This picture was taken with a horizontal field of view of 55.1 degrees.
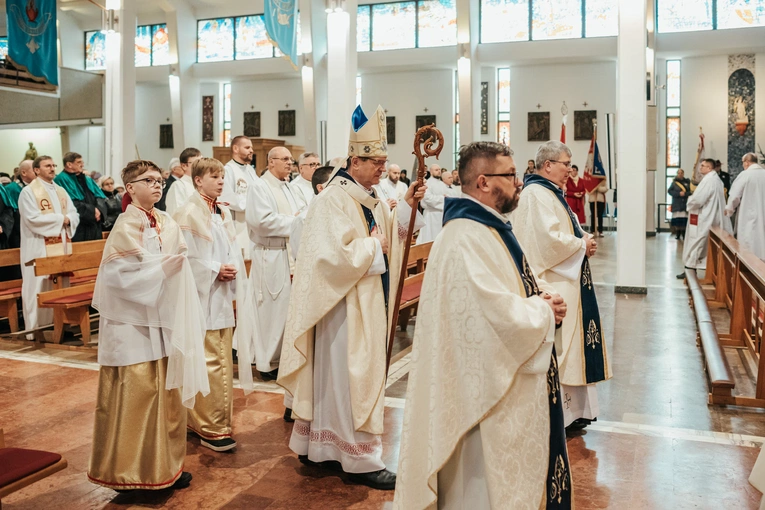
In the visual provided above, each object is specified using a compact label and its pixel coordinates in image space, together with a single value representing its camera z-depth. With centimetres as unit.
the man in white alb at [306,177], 622
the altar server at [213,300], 418
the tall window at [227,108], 2405
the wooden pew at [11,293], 743
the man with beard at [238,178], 611
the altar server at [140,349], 340
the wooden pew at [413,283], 673
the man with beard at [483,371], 239
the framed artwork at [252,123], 2366
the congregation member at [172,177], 871
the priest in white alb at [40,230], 743
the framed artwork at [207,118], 2405
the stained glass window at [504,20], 2081
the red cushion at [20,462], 272
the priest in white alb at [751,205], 1115
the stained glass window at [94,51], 2422
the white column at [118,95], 1160
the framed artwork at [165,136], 2441
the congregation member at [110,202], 1048
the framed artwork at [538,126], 2153
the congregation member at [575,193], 1652
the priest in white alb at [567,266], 425
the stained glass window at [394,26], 2170
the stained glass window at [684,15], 1956
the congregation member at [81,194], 859
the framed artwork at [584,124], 2106
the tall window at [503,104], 2202
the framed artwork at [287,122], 2330
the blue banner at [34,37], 1080
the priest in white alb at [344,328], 362
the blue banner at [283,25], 868
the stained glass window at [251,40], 2284
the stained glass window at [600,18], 2012
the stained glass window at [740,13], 1916
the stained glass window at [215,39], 2298
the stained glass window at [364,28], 2208
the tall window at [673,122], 2064
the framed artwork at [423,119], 2221
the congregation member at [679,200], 1761
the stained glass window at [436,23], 2145
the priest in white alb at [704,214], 1131
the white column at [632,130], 929
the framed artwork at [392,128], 2269
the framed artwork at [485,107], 2162
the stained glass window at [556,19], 2042
